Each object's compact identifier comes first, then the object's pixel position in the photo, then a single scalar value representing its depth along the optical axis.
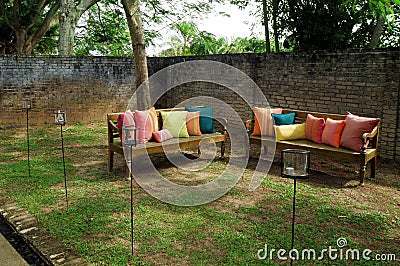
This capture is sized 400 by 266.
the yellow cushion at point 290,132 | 5.65
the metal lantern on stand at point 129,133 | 3.51
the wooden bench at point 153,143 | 5.11
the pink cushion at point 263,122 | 5.90
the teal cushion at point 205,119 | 6.09
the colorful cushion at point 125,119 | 5.21
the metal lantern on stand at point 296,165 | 2.81
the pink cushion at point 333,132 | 5.14
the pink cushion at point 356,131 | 4.95
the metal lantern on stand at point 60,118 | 4.55
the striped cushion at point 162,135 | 5.42
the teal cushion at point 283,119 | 5.94
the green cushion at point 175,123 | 5.71
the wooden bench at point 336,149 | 4.76
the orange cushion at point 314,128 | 5.42
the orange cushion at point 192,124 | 5.89
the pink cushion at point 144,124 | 5.32
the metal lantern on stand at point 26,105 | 5.43
